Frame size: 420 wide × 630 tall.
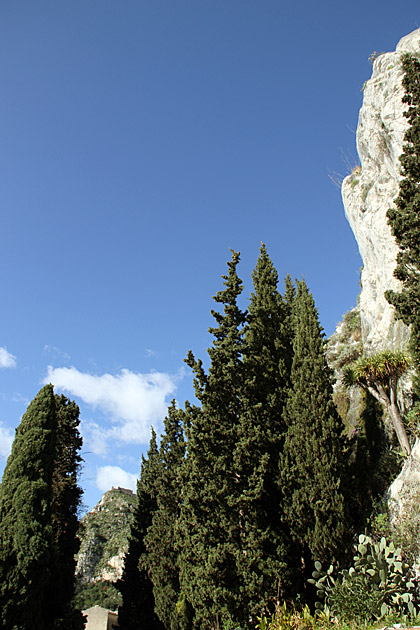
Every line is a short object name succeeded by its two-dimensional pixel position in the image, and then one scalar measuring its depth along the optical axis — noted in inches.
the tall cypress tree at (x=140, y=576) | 901.8
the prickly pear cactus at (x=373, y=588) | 389.7
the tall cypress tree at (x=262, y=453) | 473.7
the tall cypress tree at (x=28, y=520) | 486.0
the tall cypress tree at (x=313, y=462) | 479.2
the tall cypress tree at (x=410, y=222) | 475.8
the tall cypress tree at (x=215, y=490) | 482.0
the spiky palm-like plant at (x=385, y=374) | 568.7
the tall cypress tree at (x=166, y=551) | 750.5
